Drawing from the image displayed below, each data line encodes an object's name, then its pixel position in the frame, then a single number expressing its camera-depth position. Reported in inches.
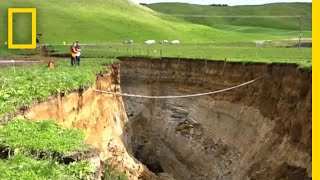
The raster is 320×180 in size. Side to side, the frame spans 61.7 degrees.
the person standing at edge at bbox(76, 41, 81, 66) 580.5
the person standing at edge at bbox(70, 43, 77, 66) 578.1
